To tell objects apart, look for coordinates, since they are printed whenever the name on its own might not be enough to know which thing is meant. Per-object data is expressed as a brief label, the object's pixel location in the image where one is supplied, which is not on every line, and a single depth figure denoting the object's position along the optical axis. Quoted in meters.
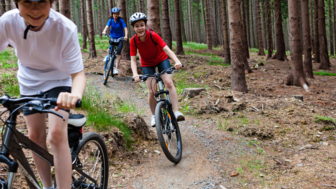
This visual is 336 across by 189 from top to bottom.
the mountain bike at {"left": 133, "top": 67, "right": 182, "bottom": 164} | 4.55
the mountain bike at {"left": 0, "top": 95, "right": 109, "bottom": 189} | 1.85
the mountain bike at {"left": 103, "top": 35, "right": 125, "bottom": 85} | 9.02
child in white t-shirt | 1.96
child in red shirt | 4.87
